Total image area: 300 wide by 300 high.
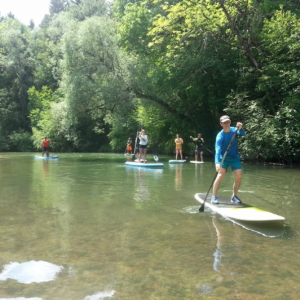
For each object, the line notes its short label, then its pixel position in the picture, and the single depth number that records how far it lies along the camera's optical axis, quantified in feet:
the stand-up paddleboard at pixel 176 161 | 69.36
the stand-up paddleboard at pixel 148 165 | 55.57
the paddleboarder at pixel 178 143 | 73.91
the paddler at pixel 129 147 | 105.49
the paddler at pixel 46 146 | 86.27
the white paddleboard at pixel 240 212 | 18.54
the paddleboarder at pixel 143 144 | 59.77
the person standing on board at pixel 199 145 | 71.29
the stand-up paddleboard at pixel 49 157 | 83.01
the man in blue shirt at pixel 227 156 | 23.22
